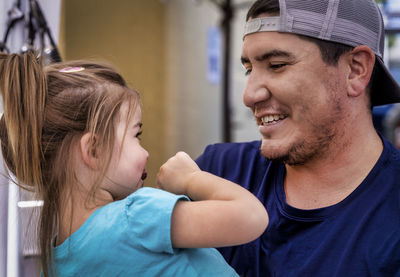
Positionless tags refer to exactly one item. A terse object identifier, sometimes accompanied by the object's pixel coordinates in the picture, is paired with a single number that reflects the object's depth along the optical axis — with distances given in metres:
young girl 1.30
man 1.58
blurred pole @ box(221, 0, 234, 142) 6.47
